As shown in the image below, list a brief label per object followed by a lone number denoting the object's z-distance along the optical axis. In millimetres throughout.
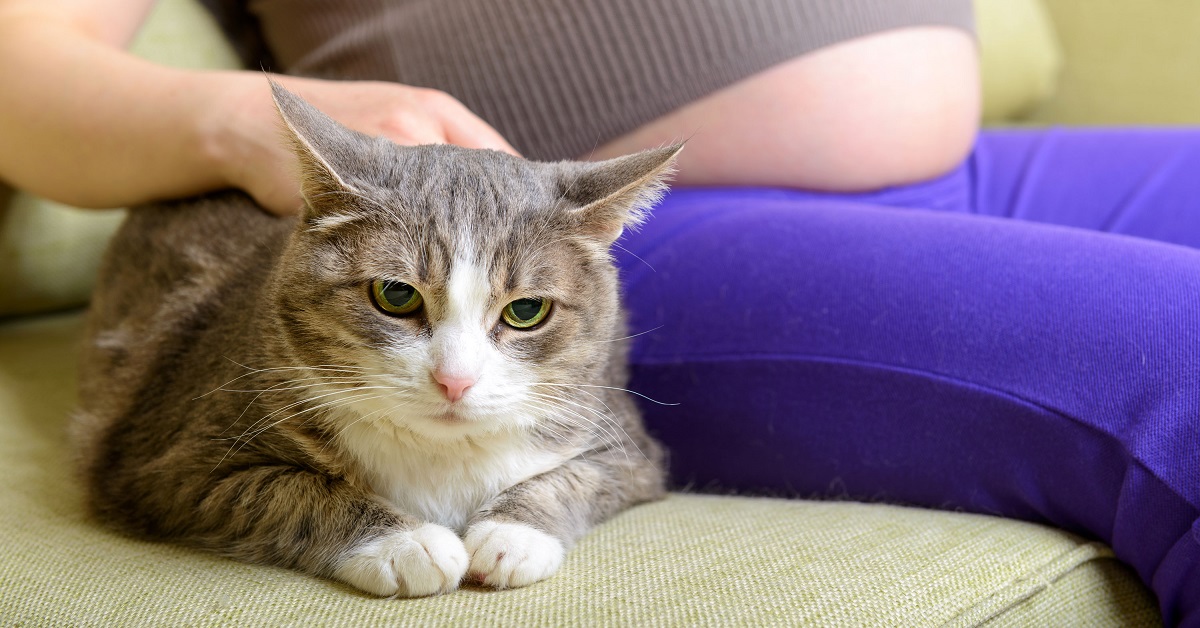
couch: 769
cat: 800
